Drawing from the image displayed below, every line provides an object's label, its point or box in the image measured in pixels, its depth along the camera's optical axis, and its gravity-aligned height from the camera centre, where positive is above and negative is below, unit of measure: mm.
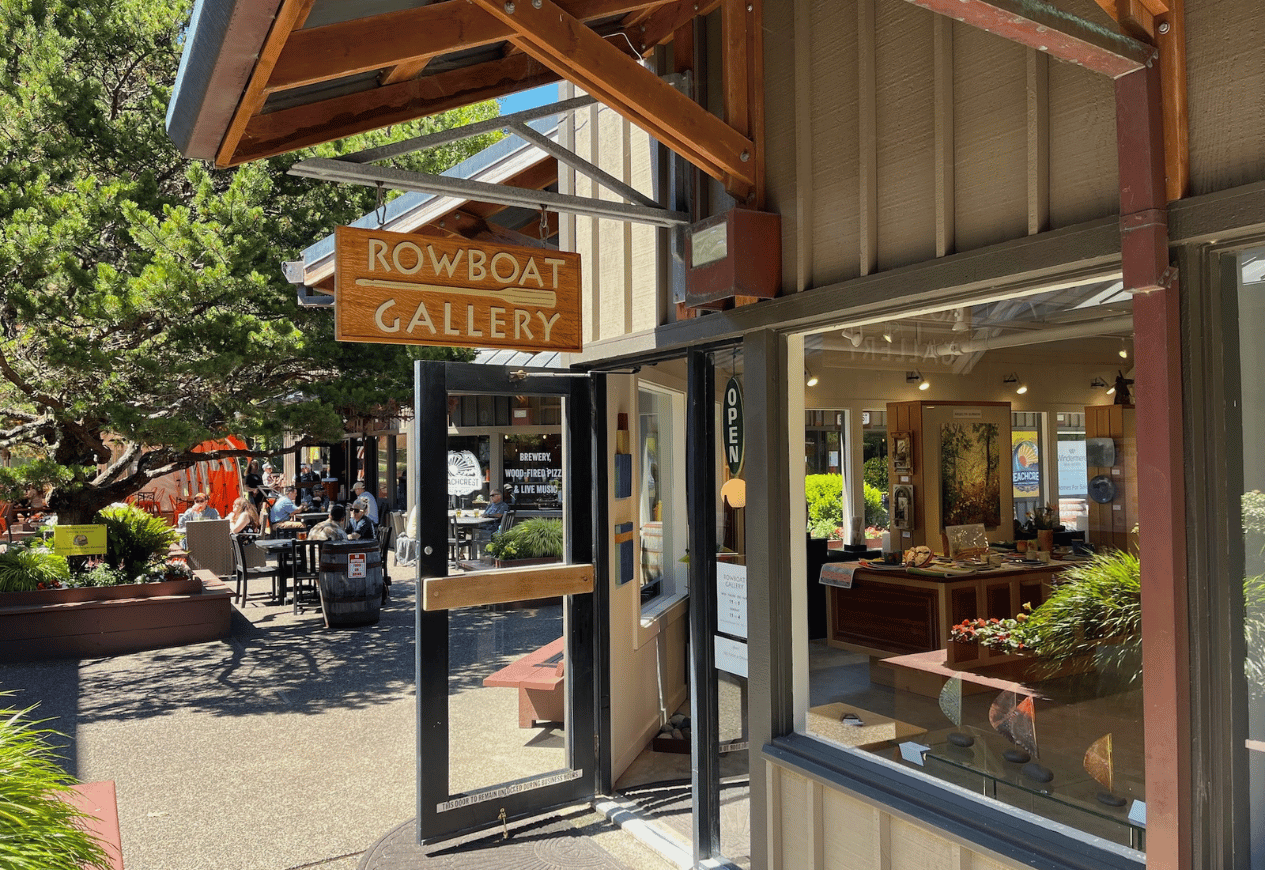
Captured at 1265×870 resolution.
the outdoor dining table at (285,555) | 12406 -1102
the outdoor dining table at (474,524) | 5172 -317
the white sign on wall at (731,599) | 4043 -575
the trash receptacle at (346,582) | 10500 -1223
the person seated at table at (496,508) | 5266 -231
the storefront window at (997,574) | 3256 -789
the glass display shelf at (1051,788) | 2590 -997
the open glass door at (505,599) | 4645 -661
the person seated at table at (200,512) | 14703 -596
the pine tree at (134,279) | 7727 +1634
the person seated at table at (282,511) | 16016 -649
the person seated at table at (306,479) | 26562 -197
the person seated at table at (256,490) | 18203 -331
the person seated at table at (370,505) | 12500 -453
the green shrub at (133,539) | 10414 -735
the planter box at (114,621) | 8969 -1448
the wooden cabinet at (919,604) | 7504 -1142
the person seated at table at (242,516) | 13922 -642
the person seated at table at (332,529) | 10992 -673
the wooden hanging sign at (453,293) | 3641 +727
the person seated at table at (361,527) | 11594 -683
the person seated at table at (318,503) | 19859 -660
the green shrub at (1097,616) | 3600 -657
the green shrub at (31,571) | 9312 -951
